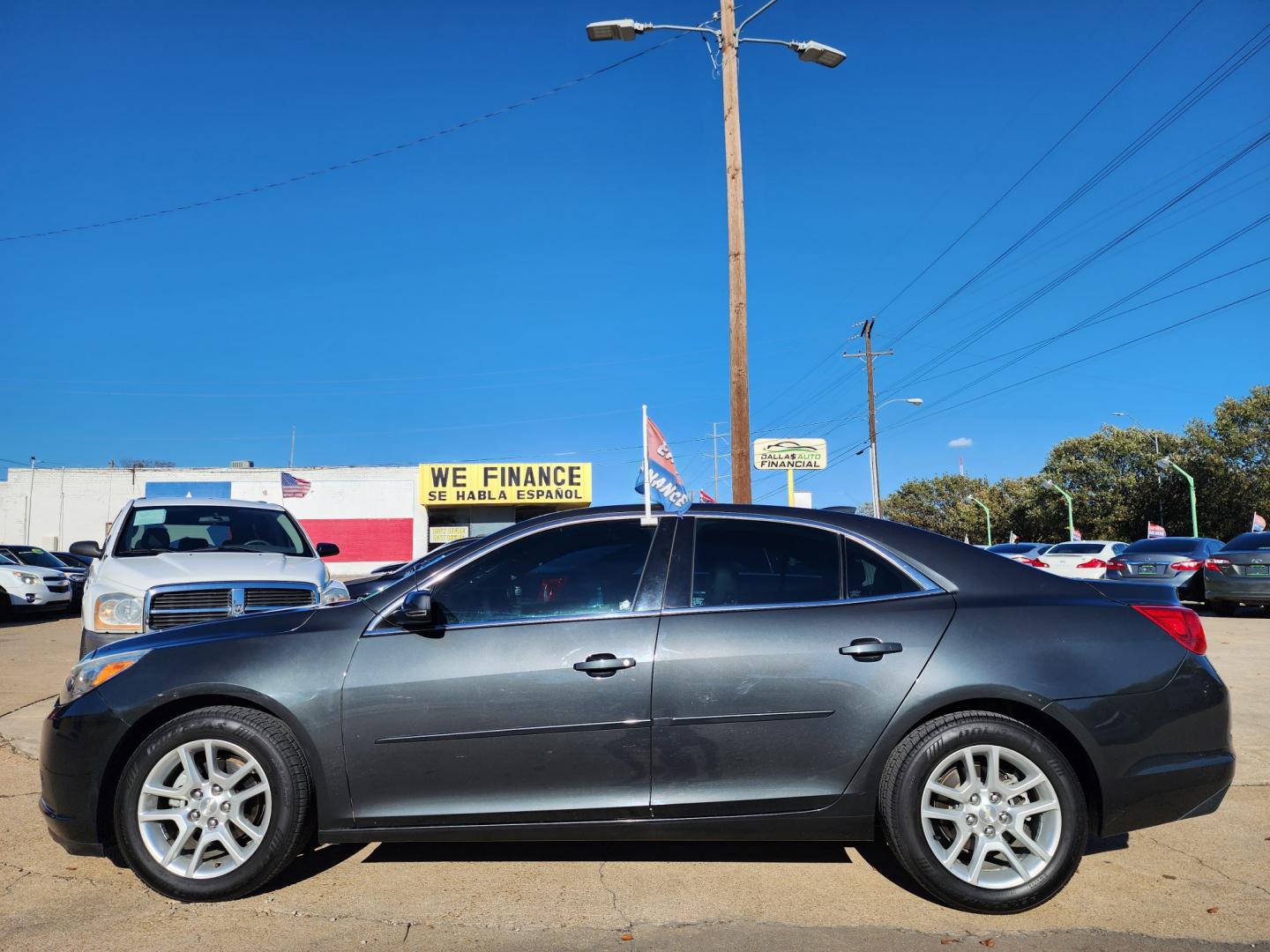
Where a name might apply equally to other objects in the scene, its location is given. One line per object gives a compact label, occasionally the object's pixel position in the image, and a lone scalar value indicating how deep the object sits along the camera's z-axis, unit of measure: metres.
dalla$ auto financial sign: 21.23
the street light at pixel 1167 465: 38.02
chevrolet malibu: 3.64
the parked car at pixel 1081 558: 21.38
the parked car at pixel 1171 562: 16.42
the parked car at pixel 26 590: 16.56
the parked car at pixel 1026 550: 23.95
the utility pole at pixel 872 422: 33.78
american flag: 44.22
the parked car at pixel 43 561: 19.44
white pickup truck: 6.73
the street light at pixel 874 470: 33.72
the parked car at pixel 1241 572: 14.38
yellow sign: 43.88
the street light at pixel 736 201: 10.14
